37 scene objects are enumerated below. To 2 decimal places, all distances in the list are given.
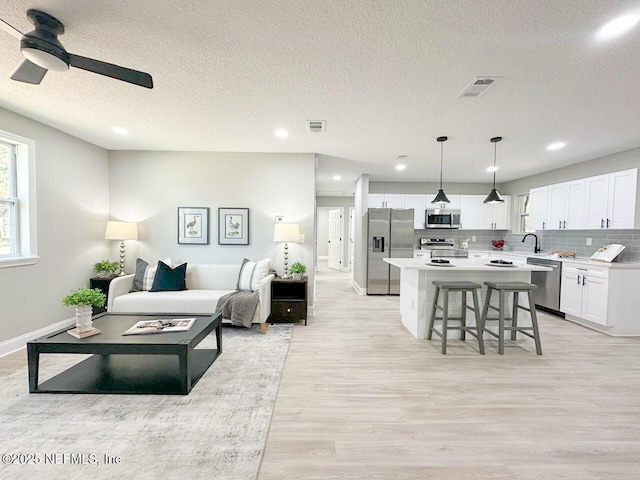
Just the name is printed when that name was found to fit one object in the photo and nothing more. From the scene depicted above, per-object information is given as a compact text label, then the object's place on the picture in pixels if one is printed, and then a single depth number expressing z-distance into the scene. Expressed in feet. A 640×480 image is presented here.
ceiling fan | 5.12
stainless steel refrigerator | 19.90
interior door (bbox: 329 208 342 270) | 32.12
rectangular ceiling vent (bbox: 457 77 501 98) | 7.45
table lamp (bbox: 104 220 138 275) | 13.66
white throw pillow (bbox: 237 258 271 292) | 12.89
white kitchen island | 11.62
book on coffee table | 8.03
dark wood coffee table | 7.29
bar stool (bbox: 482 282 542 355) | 10.22
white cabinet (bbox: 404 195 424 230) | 21.43
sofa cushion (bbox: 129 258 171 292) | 12.75
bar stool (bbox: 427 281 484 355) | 10.23
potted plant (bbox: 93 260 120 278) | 13.50
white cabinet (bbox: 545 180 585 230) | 15.12
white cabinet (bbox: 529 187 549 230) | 17.17
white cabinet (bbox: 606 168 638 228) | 12.63
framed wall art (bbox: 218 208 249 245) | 14.78
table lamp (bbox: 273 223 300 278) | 13.51
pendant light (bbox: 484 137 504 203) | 13.17
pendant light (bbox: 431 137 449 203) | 12.89
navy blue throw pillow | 12.56
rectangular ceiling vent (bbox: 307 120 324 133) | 10.55
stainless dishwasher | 14.83
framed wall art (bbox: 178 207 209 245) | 14.74
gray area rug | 5.11
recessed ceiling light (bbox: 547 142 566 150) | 12.74
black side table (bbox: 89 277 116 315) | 13.11
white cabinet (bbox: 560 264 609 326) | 12.40
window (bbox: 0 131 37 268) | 10.25
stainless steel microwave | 21.03
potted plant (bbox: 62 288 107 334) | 7.75
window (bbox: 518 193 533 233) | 20.68
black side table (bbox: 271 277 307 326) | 13.29
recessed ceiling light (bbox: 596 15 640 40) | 5.31
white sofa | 11.69
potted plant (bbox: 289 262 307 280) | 13.64
